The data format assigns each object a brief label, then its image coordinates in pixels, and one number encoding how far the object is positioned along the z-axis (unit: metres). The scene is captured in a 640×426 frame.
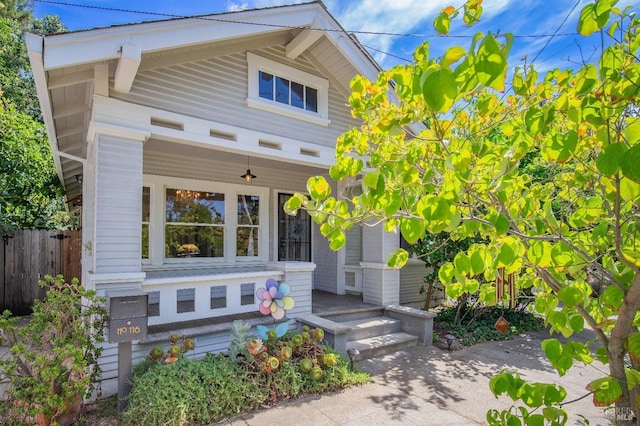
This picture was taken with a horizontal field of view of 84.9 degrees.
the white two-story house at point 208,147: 4.22
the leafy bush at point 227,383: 3.41
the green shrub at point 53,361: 3.21
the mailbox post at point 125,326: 3.60
